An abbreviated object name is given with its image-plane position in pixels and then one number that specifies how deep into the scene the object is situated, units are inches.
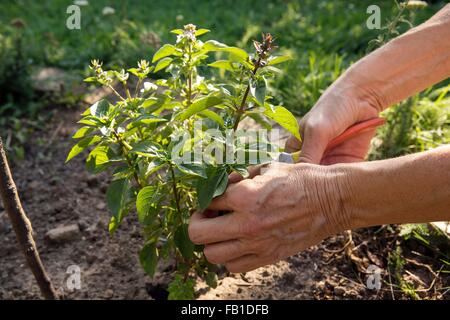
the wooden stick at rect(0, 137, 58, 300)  21.2
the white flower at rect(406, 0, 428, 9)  30.1
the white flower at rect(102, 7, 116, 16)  46.2
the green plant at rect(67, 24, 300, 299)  19.3
